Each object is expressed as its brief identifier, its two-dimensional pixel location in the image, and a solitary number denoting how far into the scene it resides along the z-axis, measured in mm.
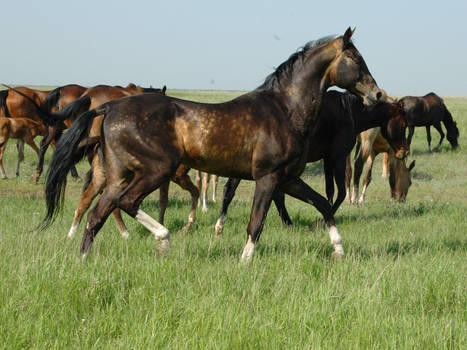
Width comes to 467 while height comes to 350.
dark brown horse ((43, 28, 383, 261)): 9555
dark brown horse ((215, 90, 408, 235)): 15445
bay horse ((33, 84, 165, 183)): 11904
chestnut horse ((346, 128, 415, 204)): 21672
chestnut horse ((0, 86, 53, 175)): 32428
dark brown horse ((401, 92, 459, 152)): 43469
